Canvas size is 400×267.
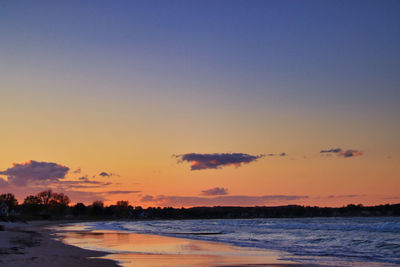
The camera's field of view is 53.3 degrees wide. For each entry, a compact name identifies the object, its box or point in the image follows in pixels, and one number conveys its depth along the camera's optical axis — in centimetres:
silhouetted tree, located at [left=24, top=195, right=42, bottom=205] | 16481
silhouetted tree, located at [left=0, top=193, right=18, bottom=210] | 15448
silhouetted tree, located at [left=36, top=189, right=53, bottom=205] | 18046
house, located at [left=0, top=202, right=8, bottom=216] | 8380
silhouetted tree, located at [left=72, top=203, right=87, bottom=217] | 19650
